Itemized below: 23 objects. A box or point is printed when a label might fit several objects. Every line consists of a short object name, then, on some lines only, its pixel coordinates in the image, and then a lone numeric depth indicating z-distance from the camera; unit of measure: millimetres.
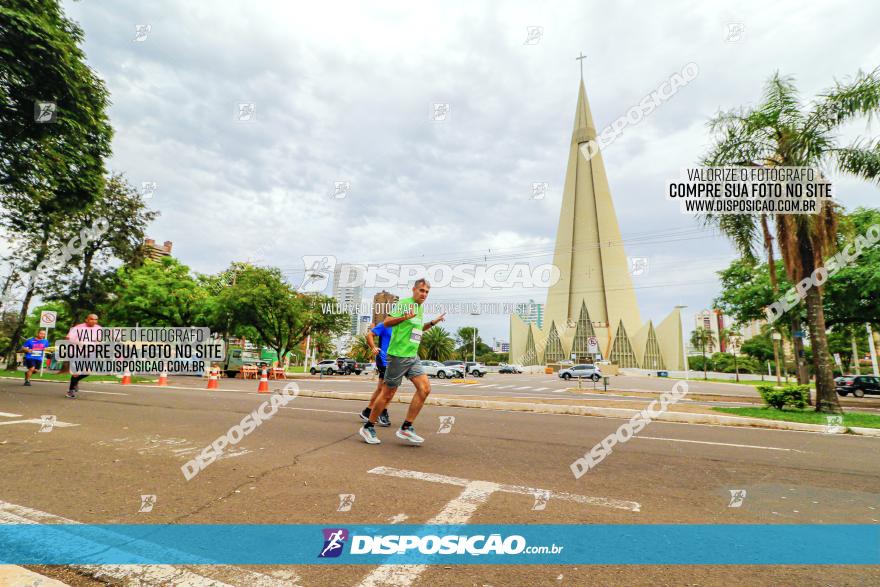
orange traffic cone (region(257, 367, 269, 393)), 13866
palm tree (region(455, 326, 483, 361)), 92669
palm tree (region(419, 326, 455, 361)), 65500
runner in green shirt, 5102
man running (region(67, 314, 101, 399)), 9148
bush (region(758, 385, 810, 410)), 11320
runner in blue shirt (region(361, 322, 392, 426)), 5707
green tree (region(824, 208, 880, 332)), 16688
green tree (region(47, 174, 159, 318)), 23875
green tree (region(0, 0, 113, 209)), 9906
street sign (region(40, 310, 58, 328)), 16516
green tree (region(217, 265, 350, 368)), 29531
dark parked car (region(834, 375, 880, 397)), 25859
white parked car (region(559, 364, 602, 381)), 39812
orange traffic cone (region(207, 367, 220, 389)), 14055
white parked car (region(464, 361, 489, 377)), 44344
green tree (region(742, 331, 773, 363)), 58656
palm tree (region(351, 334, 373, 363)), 59531
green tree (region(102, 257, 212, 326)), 28422
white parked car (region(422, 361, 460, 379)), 34812
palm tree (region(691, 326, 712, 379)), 60625
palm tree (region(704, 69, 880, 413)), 10586
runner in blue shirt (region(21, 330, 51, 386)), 12627
